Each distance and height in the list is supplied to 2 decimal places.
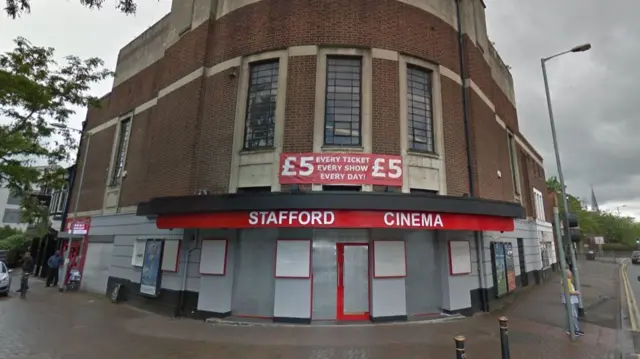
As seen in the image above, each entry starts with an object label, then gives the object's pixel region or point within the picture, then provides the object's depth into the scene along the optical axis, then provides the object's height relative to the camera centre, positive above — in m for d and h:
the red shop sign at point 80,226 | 18.07 +0.81
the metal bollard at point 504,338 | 5.87 -1.49
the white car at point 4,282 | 15.17 -1.93
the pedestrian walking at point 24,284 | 15.06 -2.00
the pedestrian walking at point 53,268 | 19.12 -1.57
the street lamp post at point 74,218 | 17.73 +1.34
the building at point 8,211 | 61.72 +5.06
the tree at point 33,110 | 12.10 +5.18
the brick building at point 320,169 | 9.98 +2.65
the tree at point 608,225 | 66.69 +6.93
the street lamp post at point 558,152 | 10.08 +3.41
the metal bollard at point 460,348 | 4.86 -1.37
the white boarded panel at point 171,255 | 11.89 -0.40
